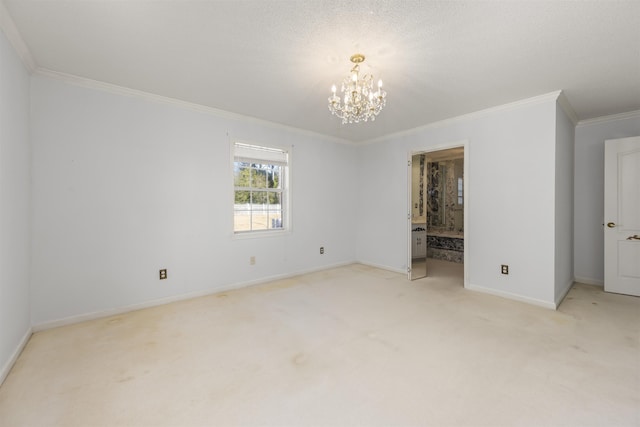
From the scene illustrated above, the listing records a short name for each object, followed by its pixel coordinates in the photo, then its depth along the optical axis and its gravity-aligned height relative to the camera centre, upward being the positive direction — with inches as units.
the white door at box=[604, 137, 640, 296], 139.3 -3.0
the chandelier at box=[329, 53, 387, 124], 92.6 +40.1
